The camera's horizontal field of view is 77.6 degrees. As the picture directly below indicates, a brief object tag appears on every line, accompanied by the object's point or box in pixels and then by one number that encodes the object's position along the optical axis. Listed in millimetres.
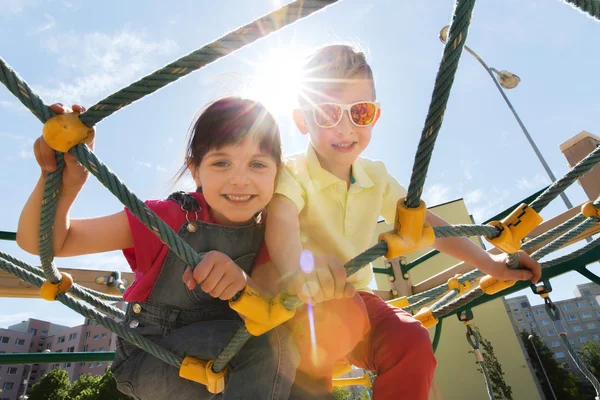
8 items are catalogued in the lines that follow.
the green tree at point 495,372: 7307
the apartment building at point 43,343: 30516
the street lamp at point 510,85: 5680
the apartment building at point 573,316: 39688
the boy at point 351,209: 942
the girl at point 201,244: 854
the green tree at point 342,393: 19953
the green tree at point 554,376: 14305
